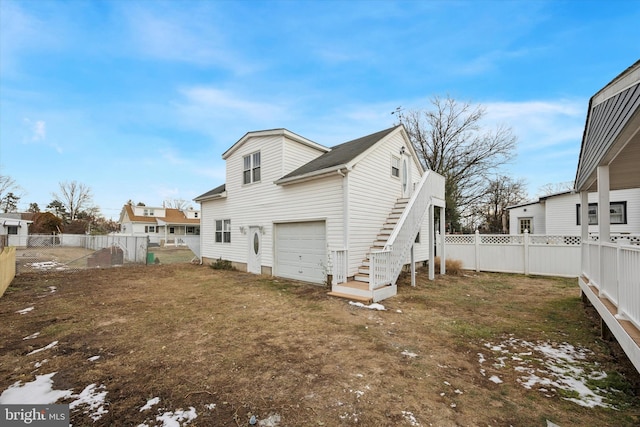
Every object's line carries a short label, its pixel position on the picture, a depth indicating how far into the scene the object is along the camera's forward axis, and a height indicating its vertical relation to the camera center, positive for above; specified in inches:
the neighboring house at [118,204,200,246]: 1440.7 +13.2
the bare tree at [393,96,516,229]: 762.8 +228.4
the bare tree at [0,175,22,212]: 1371.8 +189.2
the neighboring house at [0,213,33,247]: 935.1 -12.3
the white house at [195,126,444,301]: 314.3 +22.4
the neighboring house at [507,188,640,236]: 512.1 +14.4
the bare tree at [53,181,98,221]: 1721.2 +185.4
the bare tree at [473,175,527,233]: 1234.1 +90.8
